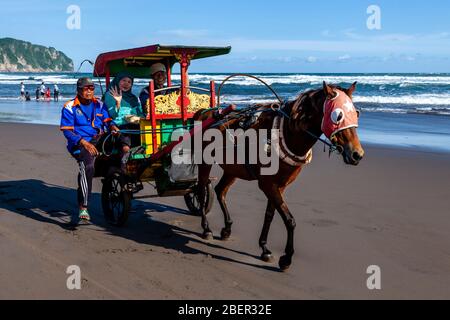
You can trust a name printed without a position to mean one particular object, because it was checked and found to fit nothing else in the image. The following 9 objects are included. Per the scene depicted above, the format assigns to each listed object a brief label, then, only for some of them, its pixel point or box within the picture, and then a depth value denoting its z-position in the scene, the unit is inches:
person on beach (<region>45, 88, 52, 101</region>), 1332.4
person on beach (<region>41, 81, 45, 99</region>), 1334.9
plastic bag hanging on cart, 235.5
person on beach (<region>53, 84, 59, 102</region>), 1309.5
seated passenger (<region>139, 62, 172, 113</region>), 267.0
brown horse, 170.7
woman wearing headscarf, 260.1
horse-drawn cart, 240.4
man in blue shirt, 242.2
